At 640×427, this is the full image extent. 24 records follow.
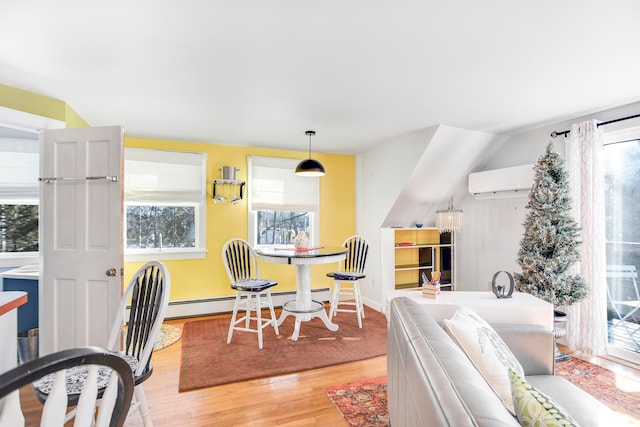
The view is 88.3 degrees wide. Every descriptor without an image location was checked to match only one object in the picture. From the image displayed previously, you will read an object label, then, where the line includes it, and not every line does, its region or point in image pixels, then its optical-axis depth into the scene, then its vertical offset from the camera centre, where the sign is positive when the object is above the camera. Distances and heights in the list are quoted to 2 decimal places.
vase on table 3.84 -0.29
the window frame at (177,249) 4.06 -0.18
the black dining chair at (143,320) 1.59 -0.55
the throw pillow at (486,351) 1.35 -0.60
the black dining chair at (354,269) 3.94 -0.68
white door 2.47 -0.13
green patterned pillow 0.91 -0.56
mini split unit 3.69 +0.41
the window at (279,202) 4.59 +0.21
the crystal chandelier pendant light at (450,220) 4.27 -0.05
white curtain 3.02 -0.18
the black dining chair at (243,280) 3.31 -0.69
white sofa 0.82 -0.51
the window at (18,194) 3.62 +0.26
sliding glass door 2.98 -0.24
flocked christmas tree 2.97 -0.21
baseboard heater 4.19 -1.17
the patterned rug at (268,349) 2.75 -1.29
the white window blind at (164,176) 4.03 +0.52
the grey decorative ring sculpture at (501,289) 2.24 -0.51
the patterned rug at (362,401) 2.10 -1.30
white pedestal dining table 3.17 -0.57
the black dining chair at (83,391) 0.68 -0.42
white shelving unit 4.75 -0.58
